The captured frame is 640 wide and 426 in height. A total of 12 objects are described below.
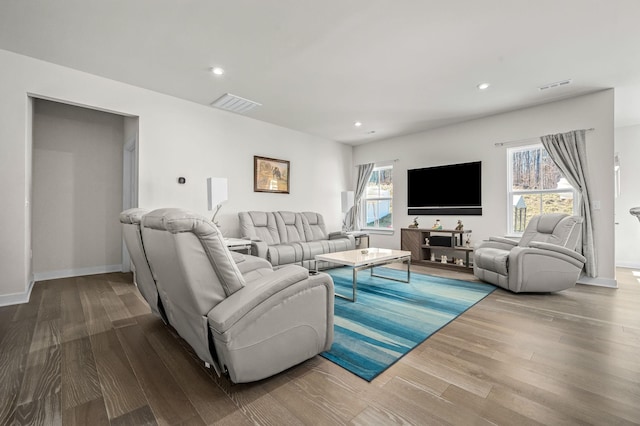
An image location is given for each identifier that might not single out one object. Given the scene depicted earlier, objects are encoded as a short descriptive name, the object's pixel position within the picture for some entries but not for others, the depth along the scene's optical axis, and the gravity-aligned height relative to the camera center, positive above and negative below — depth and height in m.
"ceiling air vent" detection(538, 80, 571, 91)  3.65 +1.70
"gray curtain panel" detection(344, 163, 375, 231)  6.84 +0.36
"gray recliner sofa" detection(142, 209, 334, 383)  1.44 -0.50
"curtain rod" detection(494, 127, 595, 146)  4.48 +1.19
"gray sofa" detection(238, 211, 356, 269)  4.23 -0.44
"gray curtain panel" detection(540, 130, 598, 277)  3.94 +0.65
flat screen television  5.14 +0.46
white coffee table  3.26 -0.57
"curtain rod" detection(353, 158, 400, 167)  6.30 +1.18
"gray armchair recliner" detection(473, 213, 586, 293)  3.36 -0.58
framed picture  5.21 +0.72
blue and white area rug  1.95 -0.98
